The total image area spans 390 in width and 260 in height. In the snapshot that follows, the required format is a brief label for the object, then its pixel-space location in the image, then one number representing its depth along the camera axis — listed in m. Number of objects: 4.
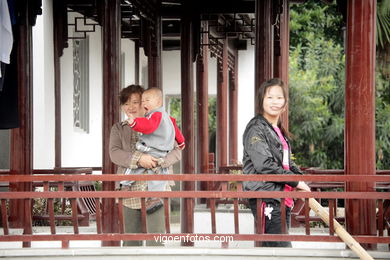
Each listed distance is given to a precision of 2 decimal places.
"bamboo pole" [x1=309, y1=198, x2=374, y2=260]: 9.34
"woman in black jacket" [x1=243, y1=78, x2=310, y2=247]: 9.63
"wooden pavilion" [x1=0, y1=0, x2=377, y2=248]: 10.67
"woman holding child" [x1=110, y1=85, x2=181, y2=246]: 10.53
